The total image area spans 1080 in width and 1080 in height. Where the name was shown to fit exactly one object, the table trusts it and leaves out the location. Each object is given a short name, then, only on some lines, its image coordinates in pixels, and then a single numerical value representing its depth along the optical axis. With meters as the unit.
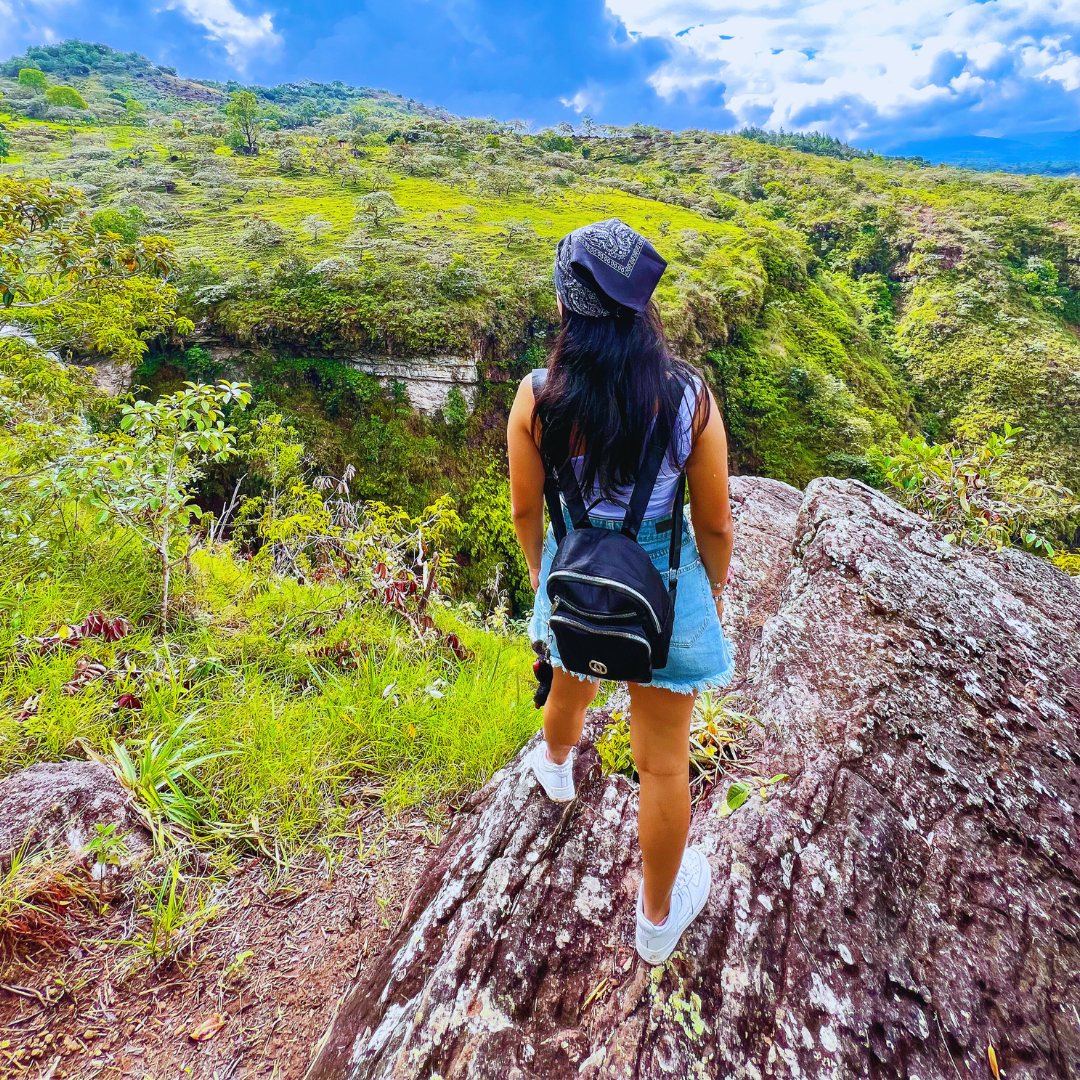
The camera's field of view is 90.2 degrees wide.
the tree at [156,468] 3.15
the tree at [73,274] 3.48
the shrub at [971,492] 4.59
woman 1.40
